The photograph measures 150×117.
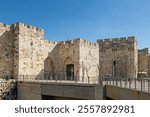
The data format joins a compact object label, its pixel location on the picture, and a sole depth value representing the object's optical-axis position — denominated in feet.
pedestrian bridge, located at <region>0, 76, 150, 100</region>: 29.04
